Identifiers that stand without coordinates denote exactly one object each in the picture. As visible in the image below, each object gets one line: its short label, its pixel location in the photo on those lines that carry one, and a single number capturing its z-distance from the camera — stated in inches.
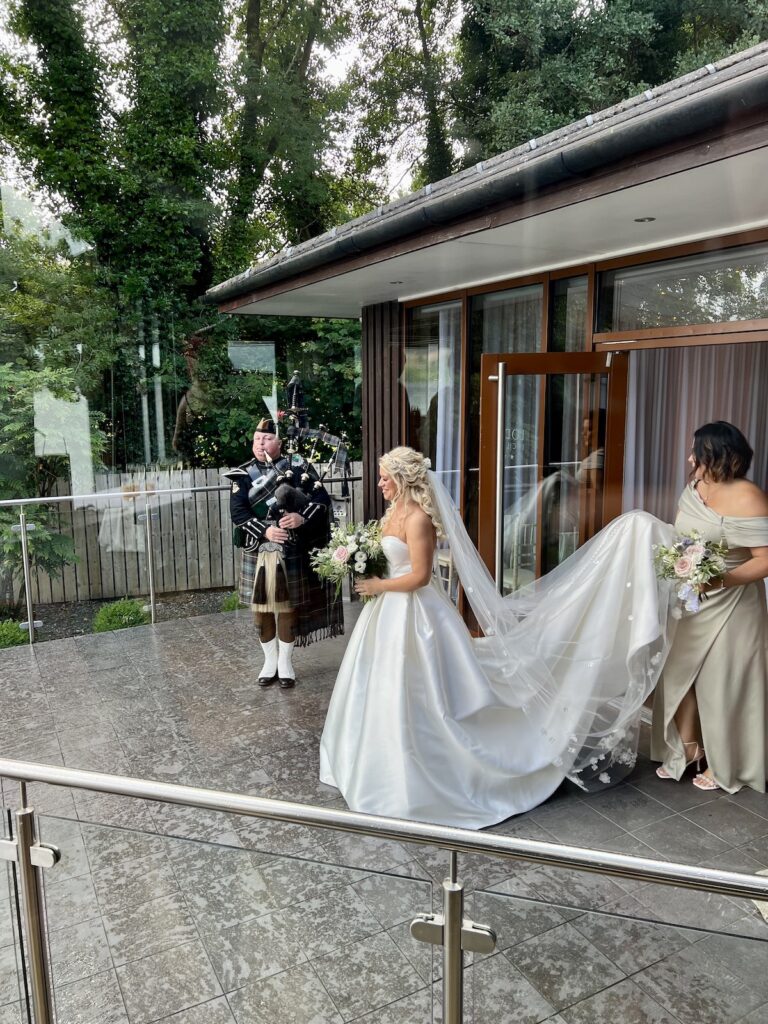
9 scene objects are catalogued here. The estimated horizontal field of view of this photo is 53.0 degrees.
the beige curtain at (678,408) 223.3
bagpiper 189.5
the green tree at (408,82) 532.7
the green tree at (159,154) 388.2
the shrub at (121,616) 259.3
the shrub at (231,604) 272.8
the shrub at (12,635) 238.5
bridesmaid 131.3
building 108.9
